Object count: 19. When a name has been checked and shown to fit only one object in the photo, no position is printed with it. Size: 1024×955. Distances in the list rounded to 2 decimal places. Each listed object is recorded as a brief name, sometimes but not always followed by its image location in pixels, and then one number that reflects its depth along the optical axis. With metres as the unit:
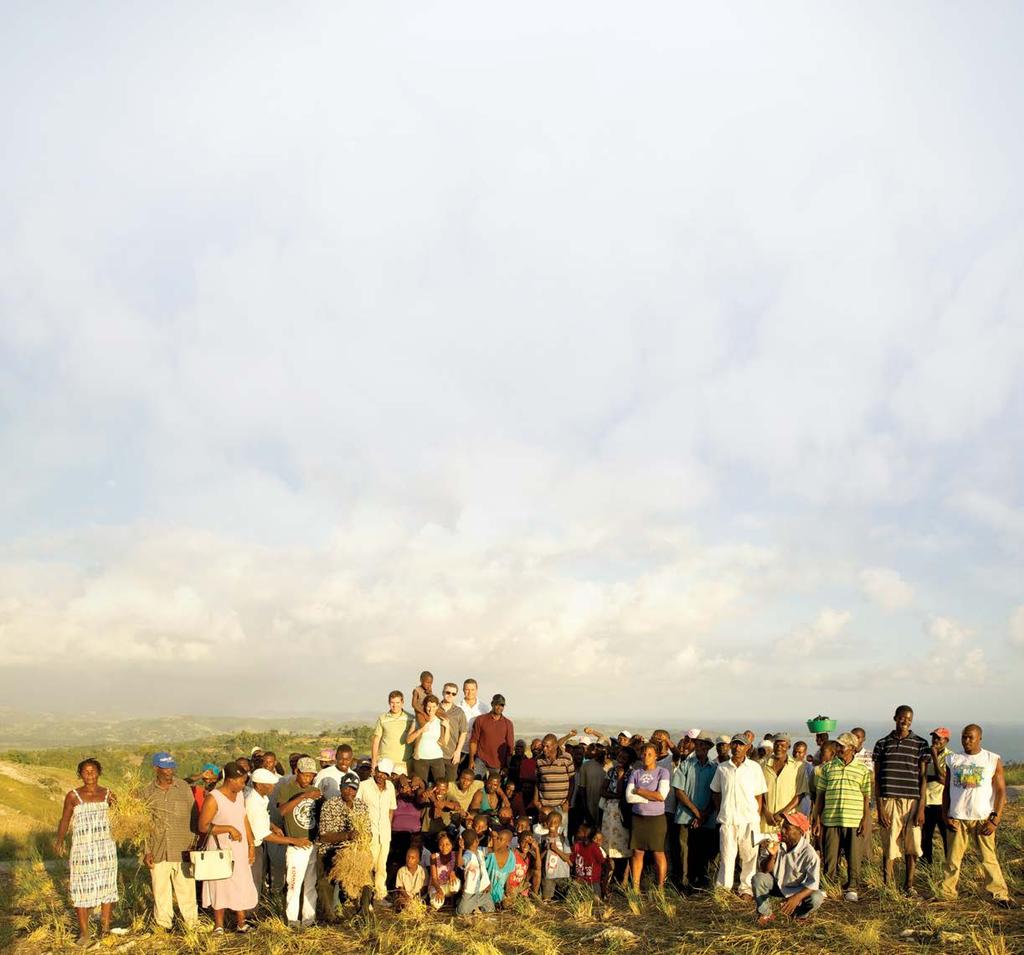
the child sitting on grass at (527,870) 11.43
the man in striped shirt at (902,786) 10.64
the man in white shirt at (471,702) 13.69
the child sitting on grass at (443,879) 11.07
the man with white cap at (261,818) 10.45
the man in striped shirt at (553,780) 12.23
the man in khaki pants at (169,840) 10.06
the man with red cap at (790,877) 9.22
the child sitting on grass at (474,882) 10.94
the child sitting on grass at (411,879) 11.07
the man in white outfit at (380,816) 11.06
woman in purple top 11.11
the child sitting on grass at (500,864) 11.20
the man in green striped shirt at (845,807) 10.63
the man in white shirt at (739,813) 10.85
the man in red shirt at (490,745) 13.09
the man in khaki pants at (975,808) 9.89
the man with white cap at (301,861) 10.49
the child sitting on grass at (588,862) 11.66
